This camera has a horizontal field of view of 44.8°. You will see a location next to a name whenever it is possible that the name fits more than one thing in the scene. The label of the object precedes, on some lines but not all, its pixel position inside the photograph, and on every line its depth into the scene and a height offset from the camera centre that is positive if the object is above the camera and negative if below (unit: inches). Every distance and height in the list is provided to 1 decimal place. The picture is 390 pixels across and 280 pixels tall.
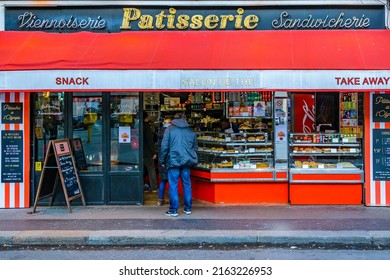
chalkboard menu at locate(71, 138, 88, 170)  368.8 -11.1
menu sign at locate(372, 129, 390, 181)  362.3 -12.2
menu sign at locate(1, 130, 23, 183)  366.0 -10.9
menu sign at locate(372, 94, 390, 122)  359.9 +23.8
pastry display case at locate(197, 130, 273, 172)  377.7 -10.8
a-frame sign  344.5 -25.6
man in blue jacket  329.7 -11.6
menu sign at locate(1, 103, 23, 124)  365.7 +20.9
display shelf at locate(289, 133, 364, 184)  365.4 -15.6
